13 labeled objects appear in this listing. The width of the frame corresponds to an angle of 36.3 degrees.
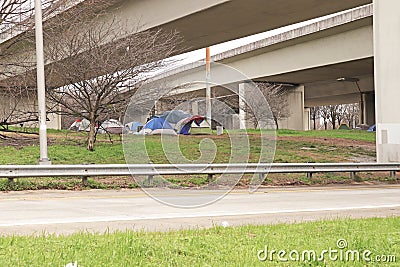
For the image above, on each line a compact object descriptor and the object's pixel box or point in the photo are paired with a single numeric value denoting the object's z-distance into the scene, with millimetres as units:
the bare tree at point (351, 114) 123312
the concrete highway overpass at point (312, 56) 35375
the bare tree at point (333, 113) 122994
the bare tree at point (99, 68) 21609
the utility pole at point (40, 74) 17081
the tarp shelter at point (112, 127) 26547
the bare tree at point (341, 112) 128125
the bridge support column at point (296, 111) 55656
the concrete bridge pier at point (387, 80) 20625
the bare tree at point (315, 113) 128625
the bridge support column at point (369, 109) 64812
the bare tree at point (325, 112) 129625
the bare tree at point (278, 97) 46562
